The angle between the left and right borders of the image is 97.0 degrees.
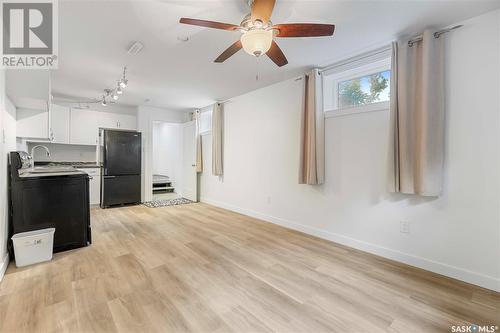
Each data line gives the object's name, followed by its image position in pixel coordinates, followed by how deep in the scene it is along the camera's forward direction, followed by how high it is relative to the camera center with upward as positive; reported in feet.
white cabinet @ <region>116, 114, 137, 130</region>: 17.92 +3.64
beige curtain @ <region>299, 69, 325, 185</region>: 10.10 +1.55
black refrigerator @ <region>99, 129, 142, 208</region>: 16.14 -0.12
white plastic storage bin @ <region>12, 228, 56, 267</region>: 7.30 -2.74
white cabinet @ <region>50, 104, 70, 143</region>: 15.29 +2.96
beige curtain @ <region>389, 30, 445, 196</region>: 7.05 +1.60
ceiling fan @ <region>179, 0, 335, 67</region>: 5.02 +3.40
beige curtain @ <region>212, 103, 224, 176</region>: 16.37 +2.11
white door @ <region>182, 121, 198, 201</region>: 19.12 +0.22
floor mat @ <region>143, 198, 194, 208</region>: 17.03 -3.01
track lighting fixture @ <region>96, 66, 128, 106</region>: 10.48 +4.73
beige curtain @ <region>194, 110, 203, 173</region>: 18.62 +1.52
